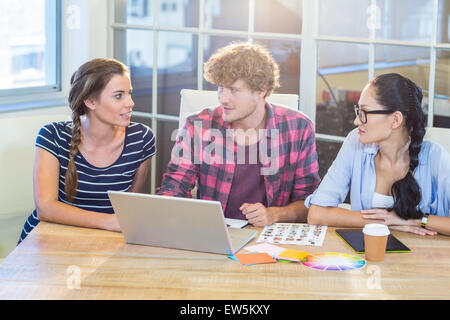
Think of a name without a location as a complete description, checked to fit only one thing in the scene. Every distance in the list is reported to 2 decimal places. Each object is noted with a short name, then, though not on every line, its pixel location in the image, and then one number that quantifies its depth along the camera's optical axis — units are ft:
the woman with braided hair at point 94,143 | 8.00
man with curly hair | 8.07
